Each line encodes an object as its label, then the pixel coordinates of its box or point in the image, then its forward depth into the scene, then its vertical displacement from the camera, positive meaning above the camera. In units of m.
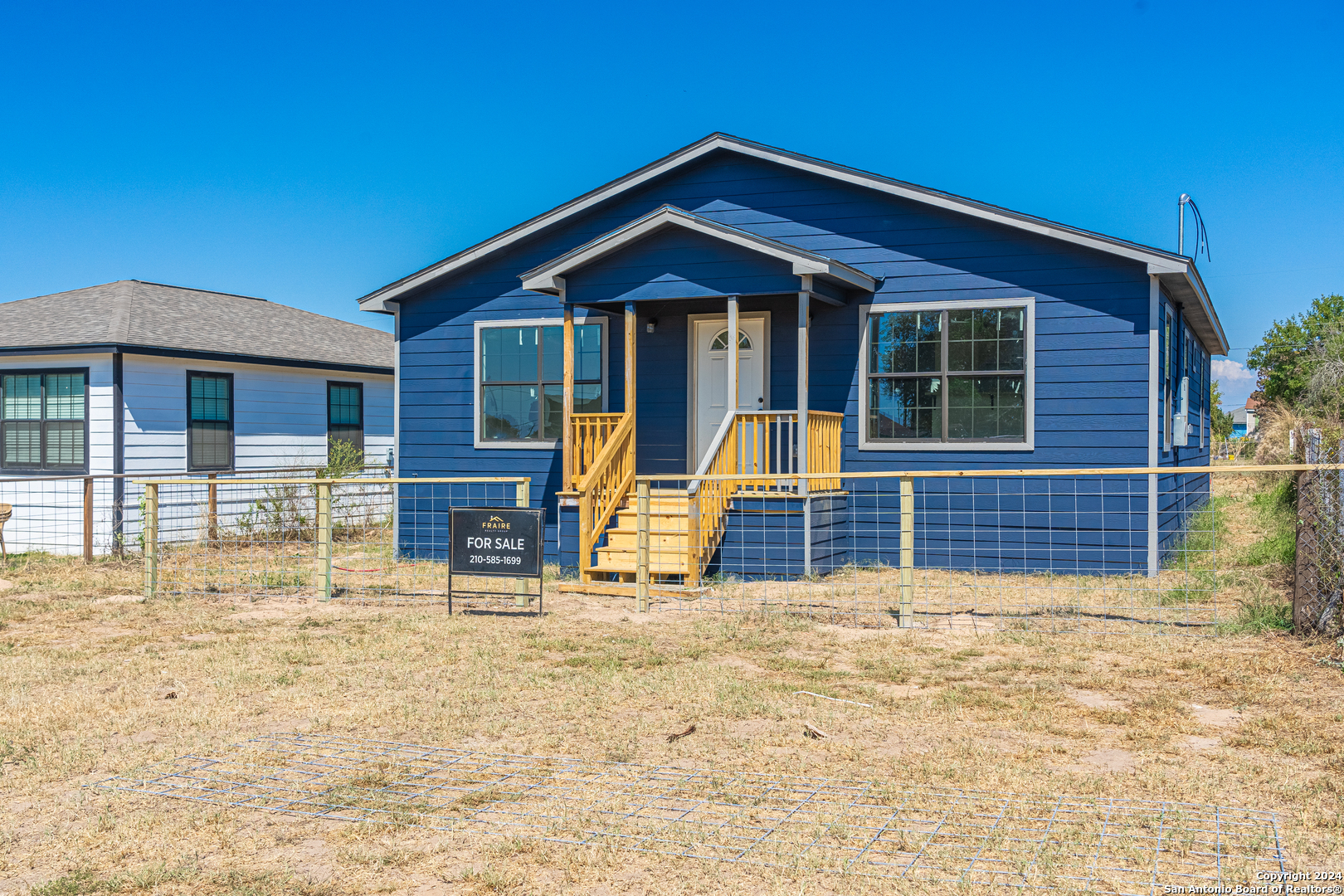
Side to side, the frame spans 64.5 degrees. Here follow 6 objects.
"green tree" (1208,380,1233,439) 62.41 +1.35
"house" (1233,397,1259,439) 91.99 +1.98
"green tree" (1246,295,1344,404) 58.31 +5.64
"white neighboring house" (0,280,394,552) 15.02 +0.67
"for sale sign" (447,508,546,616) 9.36 -0.90
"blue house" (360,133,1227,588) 11.32 +0.91
